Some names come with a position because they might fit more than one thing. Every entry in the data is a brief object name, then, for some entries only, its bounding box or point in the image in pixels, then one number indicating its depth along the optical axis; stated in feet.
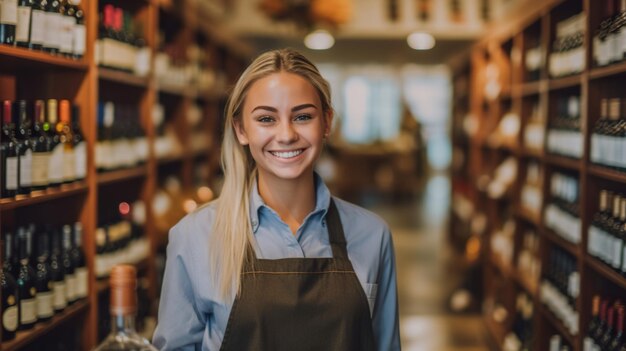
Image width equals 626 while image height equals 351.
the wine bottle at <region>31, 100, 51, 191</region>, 9.74
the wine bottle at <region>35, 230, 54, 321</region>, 9.98
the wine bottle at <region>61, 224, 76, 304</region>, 10.87
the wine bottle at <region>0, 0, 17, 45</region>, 8.90
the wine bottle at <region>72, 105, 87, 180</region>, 11.07
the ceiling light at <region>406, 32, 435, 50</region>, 28.68
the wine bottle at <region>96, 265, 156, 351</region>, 4.78
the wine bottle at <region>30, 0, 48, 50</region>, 9.57
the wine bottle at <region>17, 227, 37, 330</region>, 9.52
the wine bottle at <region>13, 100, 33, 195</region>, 9.29
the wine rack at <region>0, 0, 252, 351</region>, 10.98
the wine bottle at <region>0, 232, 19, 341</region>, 8.96
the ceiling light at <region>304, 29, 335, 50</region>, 29.25
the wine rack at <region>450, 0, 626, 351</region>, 11.19
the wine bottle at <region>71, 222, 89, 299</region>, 11.21
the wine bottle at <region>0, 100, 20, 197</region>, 8.88
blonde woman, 6.19
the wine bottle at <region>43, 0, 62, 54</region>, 9.95
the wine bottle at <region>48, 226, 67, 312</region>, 10.41
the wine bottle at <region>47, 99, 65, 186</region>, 10.18
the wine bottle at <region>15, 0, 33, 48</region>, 9.28
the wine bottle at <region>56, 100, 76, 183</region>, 10.52
